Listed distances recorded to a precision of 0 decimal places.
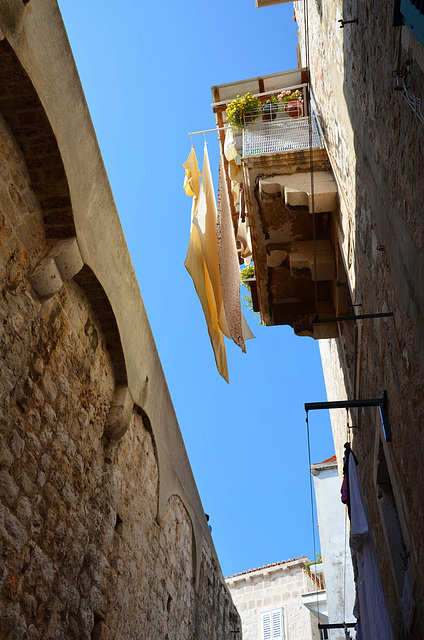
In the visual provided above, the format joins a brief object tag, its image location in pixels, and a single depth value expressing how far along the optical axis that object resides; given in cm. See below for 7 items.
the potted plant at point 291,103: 909
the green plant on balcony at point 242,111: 892
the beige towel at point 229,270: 790
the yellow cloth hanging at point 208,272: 755
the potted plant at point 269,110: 895
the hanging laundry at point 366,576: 459
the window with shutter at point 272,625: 1895
